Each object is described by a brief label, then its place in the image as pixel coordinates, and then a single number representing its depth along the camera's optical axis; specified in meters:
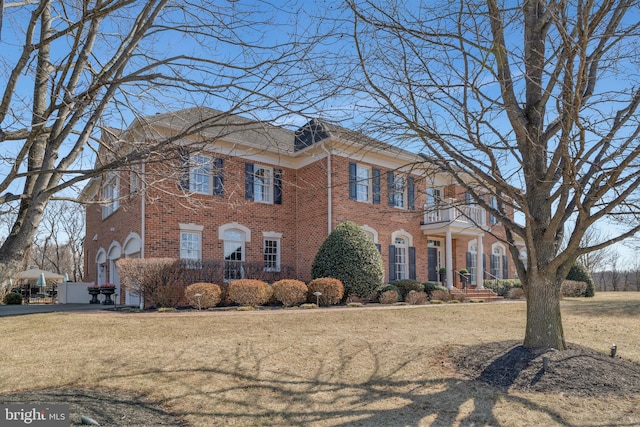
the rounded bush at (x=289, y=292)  14.64
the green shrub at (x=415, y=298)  16.78
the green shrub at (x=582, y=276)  22.41
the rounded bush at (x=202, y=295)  13.70
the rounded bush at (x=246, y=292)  14.17
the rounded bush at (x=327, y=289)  15.02
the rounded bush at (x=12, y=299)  23.05
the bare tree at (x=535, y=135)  6.20
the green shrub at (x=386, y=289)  17.16
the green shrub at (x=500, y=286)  23.83
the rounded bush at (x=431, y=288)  18.78
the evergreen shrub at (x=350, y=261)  16.03
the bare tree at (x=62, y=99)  4.58
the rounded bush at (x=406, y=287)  18.25
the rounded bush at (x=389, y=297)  16.62
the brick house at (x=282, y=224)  16.61
